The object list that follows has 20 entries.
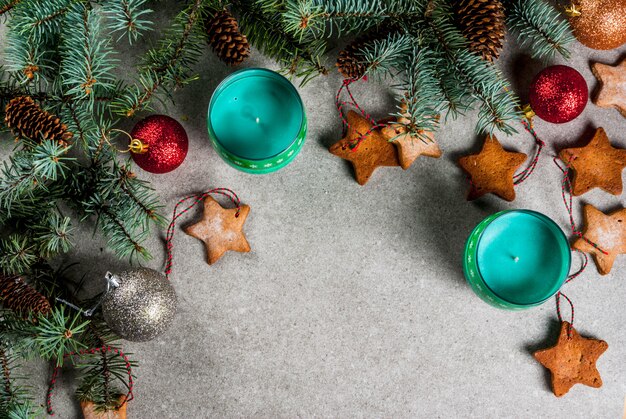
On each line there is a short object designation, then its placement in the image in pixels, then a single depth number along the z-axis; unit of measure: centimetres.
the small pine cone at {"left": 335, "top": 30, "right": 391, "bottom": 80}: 95
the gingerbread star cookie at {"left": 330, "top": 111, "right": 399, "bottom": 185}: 107
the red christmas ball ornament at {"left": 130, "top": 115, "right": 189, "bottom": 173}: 98
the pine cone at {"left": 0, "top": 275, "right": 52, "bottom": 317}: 82
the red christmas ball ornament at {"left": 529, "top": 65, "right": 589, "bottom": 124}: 103
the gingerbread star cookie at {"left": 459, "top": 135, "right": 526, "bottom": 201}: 107
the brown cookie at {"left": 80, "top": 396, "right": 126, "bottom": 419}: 103
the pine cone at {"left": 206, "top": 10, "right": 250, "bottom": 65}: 93
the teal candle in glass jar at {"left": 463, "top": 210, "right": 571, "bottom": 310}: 99
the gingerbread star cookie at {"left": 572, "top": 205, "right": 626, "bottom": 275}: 108
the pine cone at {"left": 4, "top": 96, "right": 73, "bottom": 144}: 80
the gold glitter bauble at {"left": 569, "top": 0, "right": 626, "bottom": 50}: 100
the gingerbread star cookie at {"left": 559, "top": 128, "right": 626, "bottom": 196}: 108
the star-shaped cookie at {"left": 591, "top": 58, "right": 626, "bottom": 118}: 109
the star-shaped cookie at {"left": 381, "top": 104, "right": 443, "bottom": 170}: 106
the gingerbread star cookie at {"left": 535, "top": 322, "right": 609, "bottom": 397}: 107
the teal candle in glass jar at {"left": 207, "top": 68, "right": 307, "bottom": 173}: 97
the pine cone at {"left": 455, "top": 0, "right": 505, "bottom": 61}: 90
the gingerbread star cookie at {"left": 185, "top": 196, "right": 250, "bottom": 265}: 107
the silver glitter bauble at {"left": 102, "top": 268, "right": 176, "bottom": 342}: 90
